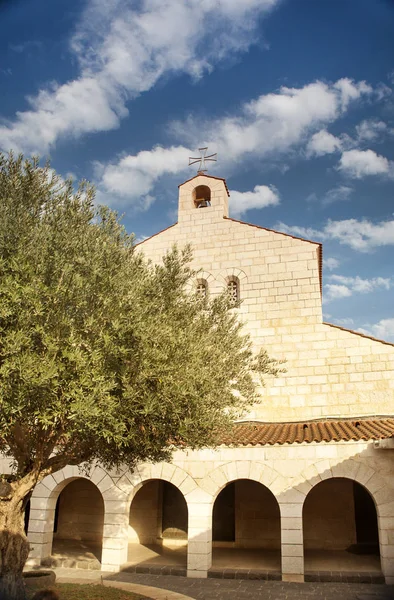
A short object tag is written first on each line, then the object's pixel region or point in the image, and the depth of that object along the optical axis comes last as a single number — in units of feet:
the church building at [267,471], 42.57
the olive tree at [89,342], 23.97
